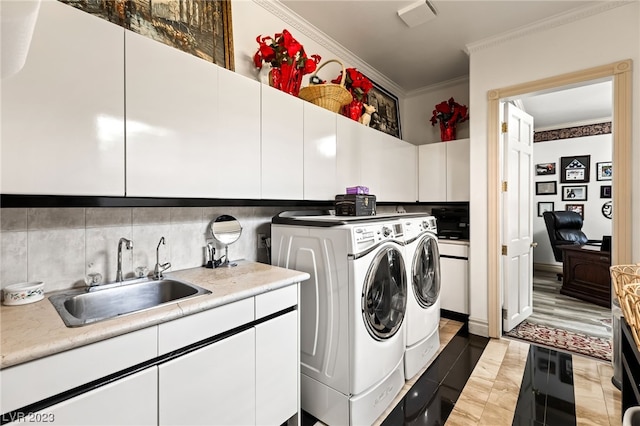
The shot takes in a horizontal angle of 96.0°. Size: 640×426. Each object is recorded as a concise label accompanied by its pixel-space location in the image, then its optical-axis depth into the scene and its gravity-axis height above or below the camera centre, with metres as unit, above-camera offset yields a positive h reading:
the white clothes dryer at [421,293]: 2.12 -0.63
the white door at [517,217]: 2.78 -0.04
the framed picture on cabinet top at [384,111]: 3.38 +1.28
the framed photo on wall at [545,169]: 5.58 +0.86
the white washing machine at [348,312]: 1.62 -0.61
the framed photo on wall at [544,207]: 5.61 +0.11
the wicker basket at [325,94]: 2.20 +0.92
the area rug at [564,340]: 2.47 -1.18
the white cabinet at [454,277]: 3.03 -0.69
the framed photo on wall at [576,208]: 5.32 +0.09
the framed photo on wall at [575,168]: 5.25 +0.82
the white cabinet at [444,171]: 3.19 +0.48
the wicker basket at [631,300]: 0.68 -0.22
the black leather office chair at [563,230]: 4.79 -0.29
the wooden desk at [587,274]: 3.69 -0.84
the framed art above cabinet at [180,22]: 1.42 +1.06
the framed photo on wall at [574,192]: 5.29 +0.38
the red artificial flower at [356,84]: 2.66 +1.22
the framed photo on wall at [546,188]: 5.56 +0.49
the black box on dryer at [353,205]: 2.12 +0.06
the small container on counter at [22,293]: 1.12 -0.32
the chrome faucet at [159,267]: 1.56 -0.30
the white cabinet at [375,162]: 2.42 +0.49
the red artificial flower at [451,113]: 3.42 +1.19
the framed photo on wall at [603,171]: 5.06 +0.74
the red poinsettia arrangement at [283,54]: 1.94 +1.09
